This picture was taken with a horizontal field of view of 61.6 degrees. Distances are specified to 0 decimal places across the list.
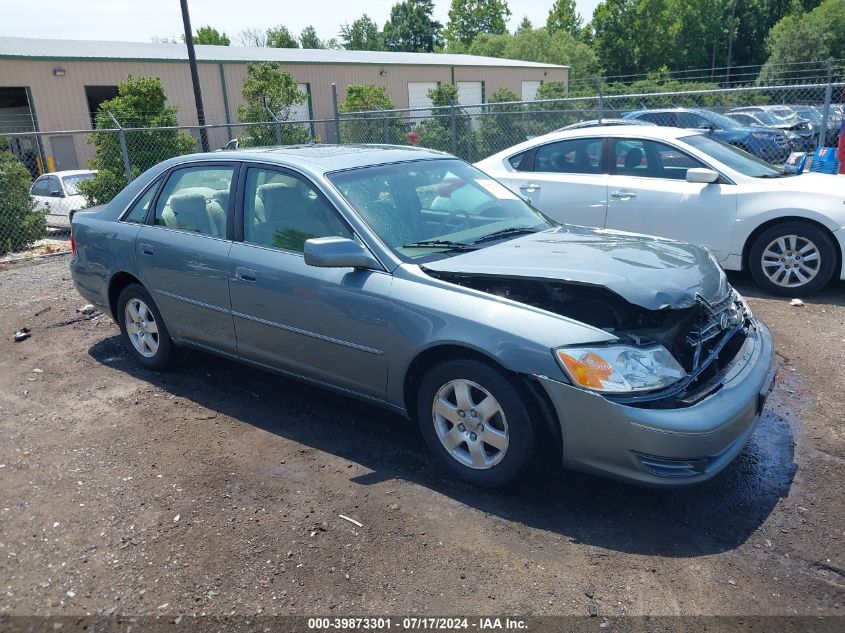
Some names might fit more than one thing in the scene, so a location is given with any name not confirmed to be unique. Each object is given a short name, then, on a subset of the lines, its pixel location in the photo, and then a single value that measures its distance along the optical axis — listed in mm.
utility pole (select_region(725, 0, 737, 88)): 55625
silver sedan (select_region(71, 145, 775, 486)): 3203
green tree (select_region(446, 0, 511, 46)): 86375
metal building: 24031
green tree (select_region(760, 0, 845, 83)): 46406
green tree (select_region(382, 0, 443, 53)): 84688
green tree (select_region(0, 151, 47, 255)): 11469
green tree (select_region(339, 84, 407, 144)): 17781
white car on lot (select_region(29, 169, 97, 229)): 13977
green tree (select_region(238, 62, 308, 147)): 21703
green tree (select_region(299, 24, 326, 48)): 98250
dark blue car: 14977
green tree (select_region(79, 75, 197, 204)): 14062
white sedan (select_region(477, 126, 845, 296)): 6574
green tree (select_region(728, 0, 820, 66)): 58750
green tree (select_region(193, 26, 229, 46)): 84431
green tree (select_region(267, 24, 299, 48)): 82438
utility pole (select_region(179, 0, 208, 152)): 18281
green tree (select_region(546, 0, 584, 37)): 85062
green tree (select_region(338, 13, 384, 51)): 94125
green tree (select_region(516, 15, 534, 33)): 95475
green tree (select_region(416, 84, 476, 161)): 15281
